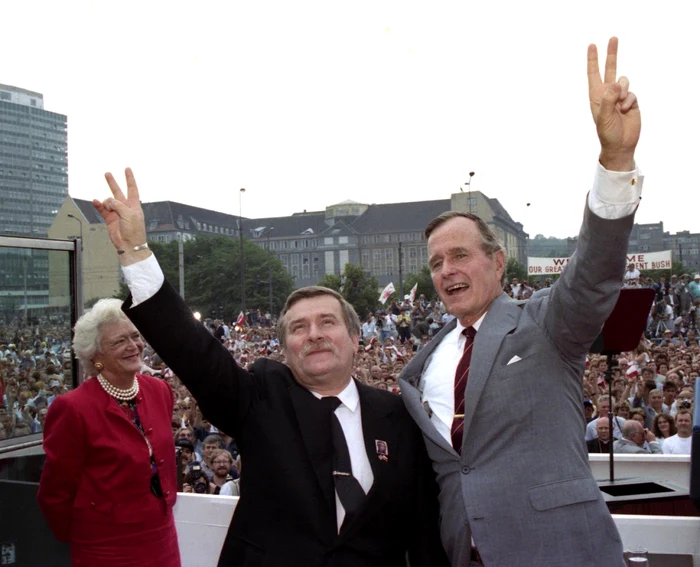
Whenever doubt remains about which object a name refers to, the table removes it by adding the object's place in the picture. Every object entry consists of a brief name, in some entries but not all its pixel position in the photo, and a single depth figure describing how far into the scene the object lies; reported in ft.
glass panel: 11.85
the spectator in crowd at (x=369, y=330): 81.87
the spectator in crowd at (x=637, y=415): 25.61
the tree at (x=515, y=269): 218.79
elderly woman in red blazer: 9.81
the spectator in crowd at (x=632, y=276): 63.57
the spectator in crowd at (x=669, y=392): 29.63
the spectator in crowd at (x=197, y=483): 20.85
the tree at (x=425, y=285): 219.82
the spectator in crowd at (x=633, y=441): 22.06
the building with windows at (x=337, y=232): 350.07
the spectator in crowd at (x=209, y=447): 23.16
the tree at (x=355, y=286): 195.49
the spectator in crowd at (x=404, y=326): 80.81
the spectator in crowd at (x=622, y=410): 27.65
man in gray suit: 6.70
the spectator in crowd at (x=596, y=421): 25.10
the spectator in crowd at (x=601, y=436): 24.02
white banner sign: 81.87
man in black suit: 7.17
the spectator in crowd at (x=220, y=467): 21.22
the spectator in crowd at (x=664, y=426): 25.57
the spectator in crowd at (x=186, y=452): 24.75
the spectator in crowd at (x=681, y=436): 22.83
